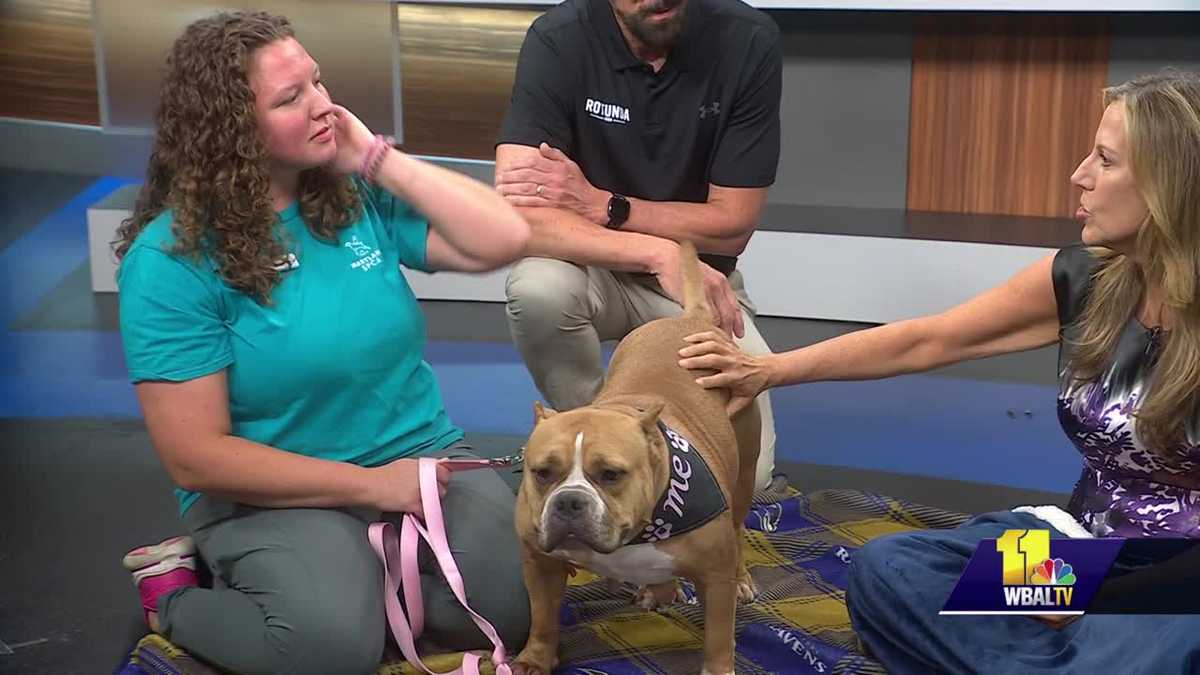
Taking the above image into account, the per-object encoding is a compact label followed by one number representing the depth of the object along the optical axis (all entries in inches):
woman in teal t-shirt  90.7
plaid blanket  98.3
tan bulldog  81.9
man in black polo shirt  120.6
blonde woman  81.3
